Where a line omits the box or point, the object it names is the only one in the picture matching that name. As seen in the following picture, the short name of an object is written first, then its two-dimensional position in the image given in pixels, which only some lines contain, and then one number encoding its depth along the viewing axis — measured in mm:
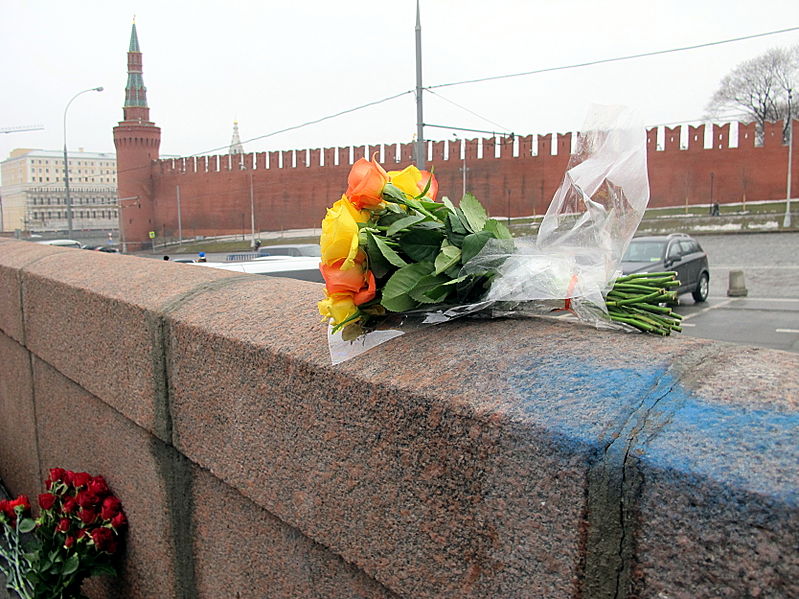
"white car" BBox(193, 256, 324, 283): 7133
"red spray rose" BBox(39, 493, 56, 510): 2438
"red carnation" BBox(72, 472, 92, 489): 2412
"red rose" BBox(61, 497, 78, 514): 2328
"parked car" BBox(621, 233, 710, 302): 14336
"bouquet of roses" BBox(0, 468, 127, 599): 2281
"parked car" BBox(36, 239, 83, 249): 31781
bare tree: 54531
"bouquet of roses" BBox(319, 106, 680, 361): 1416
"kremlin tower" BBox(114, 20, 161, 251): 58281
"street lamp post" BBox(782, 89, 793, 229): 36984
